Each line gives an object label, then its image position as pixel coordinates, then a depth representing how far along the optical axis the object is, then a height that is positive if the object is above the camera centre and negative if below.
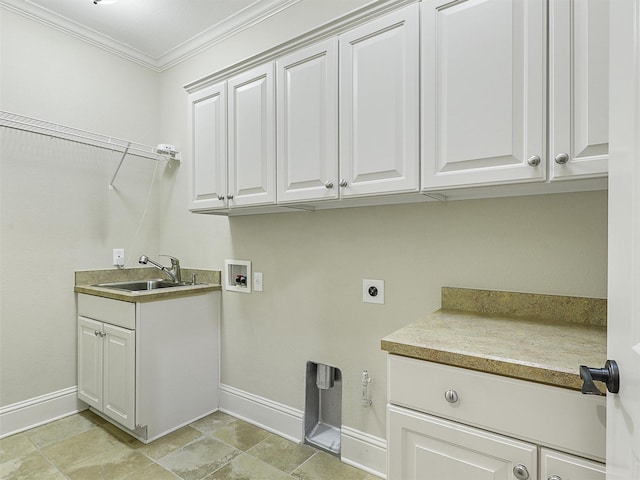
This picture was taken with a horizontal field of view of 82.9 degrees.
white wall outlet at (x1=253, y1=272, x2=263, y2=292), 2.35 -0.28
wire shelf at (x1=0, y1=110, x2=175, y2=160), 2.21 +0.70
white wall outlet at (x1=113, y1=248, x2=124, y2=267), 2.71 -0.14
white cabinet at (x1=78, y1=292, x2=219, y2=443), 2.09 -0.77
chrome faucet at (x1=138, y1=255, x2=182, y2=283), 2.77 -0.24
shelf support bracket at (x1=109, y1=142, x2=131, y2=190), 2.61 +0.52
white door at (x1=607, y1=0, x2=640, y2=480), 0.58 +0.00
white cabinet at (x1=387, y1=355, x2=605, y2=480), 0.88 -0.51
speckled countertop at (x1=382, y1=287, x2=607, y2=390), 0.94 -0.32
